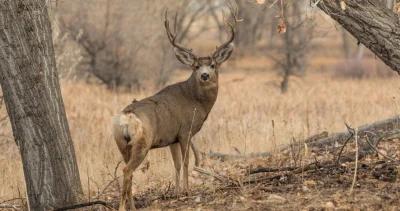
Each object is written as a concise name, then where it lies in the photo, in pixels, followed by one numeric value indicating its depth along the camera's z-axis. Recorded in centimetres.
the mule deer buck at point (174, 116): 1404
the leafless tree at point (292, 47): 4783
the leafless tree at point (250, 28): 8902
